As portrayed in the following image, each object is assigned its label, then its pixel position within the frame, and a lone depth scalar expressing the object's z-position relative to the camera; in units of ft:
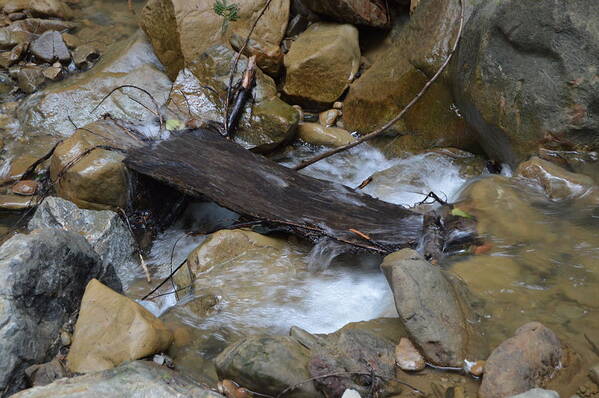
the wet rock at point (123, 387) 9.39
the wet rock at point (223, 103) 20.45
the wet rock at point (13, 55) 26.61
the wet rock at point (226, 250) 14.60
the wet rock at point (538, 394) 8.43
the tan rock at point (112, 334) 11.28
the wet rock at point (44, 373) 10.91
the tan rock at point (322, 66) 21.94
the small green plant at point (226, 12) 22.65
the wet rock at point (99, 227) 15.34
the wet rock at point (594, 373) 9.55
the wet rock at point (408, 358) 10.58
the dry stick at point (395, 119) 17.93
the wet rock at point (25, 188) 18.67
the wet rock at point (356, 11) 22.34
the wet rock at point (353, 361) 9.92
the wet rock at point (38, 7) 29.73
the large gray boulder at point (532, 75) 14.93
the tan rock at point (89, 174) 16.01
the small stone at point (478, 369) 10.21
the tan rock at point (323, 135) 20.99
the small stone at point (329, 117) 22.03
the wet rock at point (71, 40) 27.58
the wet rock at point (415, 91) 19.15
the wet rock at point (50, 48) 26.50
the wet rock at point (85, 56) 26.40
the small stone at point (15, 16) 29.27
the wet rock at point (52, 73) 25.34
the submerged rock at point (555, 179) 14.61
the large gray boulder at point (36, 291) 10.90
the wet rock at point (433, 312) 10.59
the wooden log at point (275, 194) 14.46
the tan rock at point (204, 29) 22.67
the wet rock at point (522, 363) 9.57
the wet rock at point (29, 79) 24.91
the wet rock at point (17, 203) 18.19
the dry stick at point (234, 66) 20.07
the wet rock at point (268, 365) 10.03
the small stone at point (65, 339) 12.03
